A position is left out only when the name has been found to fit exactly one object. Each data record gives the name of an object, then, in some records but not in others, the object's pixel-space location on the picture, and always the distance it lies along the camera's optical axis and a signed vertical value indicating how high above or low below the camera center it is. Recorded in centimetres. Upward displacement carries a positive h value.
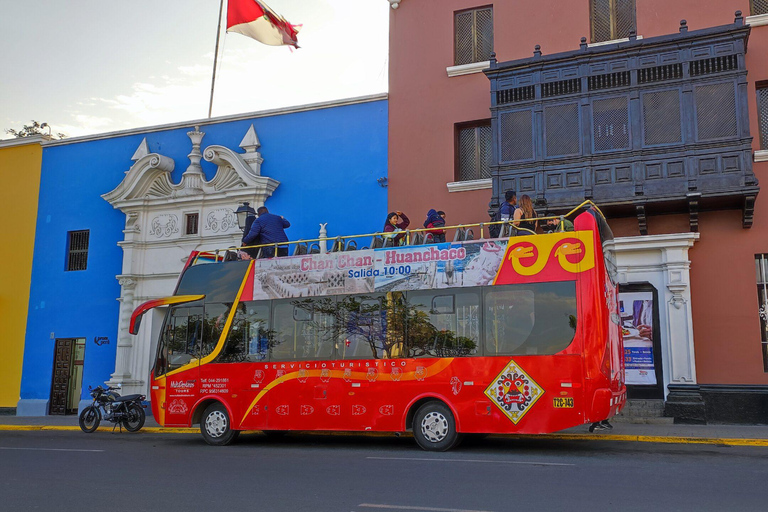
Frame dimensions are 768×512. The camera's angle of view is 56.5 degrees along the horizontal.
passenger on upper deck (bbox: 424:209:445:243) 1416 +276
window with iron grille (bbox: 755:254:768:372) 1507 +145
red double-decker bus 1065 +32
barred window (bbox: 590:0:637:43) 1720 +826
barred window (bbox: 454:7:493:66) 1856 +847
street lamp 1631 +329
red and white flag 2131 +1003
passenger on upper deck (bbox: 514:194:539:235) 1155 +243
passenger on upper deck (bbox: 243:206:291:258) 1407 +249
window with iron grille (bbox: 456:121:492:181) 1822 +535
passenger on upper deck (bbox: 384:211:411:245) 1378 +266
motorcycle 1638 -128
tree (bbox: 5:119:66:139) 3431 +1084
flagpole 2380 +1010
